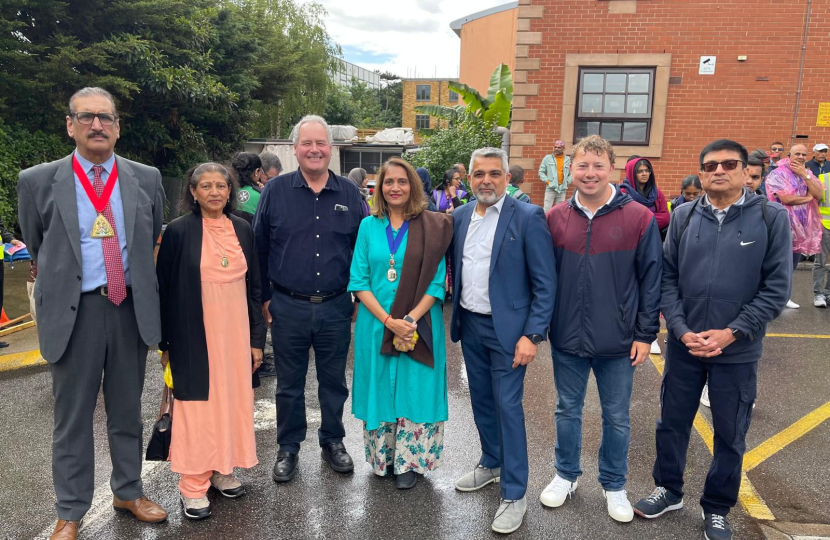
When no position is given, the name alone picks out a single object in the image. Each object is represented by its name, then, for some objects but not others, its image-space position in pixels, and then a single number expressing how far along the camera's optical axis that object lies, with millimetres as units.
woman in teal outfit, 3648
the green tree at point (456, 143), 13359
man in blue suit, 3400
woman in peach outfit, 3469
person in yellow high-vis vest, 7742
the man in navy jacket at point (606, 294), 3334
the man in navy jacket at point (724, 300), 3146
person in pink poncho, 7184
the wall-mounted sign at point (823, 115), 11469
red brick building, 11320
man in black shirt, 3904
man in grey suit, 3139
